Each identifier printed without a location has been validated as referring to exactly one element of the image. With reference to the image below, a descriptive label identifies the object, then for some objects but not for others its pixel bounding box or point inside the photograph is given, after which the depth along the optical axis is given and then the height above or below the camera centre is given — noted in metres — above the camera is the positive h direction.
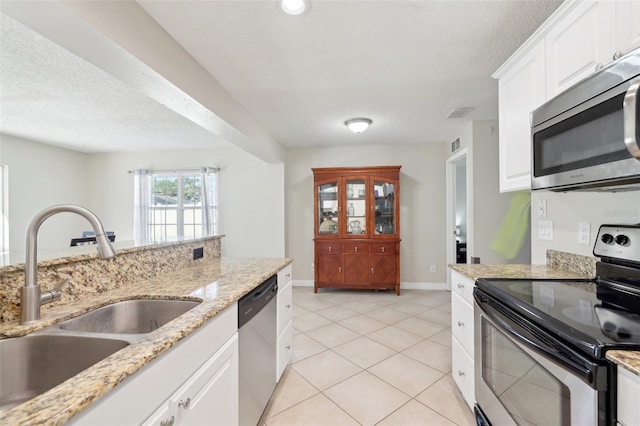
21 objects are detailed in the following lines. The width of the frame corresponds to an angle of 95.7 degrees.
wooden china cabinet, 4.27 -0.25
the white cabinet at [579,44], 1.17 +0.76
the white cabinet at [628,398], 0.72 -0.48
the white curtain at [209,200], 4.88 +0.25
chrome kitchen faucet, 0.96 -0.15
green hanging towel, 3.33 -0.21
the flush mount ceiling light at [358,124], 3.31 +1.03
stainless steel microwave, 0.91 +0.30
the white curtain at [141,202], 5.03 +0.23
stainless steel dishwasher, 1.38 -0.73
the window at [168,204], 5.05 +0.19
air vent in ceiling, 3.04 +1.09
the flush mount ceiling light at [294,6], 1.48 +1.08
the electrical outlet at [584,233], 1.61 -0.12
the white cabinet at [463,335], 1.66 -0.75
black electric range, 0.86 -0.36
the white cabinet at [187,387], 0.68 -0.51
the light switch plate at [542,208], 1.97 +0.03
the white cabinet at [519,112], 1.59 +0.60
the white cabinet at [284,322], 1.96 -0.77
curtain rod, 4.92 +0.77
